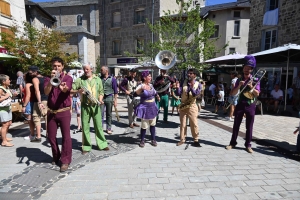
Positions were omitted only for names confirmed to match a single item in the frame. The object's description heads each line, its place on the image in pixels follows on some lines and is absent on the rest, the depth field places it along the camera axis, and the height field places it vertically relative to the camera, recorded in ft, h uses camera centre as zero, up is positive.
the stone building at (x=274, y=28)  42.37 +11.97
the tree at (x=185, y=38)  46.24 +9.44
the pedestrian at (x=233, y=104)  25.51 -3.00
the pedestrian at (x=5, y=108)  14.79 -2.25
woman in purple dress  15.12 -1.98
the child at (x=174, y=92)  20.04 -1.33
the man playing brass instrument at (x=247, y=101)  14.01 -1.51
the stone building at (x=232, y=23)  72.13 +20.46
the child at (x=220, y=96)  29.31 -2.38
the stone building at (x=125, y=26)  71.36 +20.45
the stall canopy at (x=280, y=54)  27.10 +3.97
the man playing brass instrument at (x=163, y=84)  20.08 -0.48
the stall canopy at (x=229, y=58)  34.50 +3.84
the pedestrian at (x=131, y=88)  21.53 -1.00
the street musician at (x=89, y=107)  13.52 -1.94
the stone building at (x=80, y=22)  99.19 +31.88
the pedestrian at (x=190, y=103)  15.31 -1.81
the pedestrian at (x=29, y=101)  15.56 -1.84
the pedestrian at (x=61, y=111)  11.17 -1.85
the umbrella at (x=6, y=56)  29.24 +3.17
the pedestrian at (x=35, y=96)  14.83 -1.36
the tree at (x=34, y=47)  35.19 +5.54
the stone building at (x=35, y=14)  73.20 +24.37
